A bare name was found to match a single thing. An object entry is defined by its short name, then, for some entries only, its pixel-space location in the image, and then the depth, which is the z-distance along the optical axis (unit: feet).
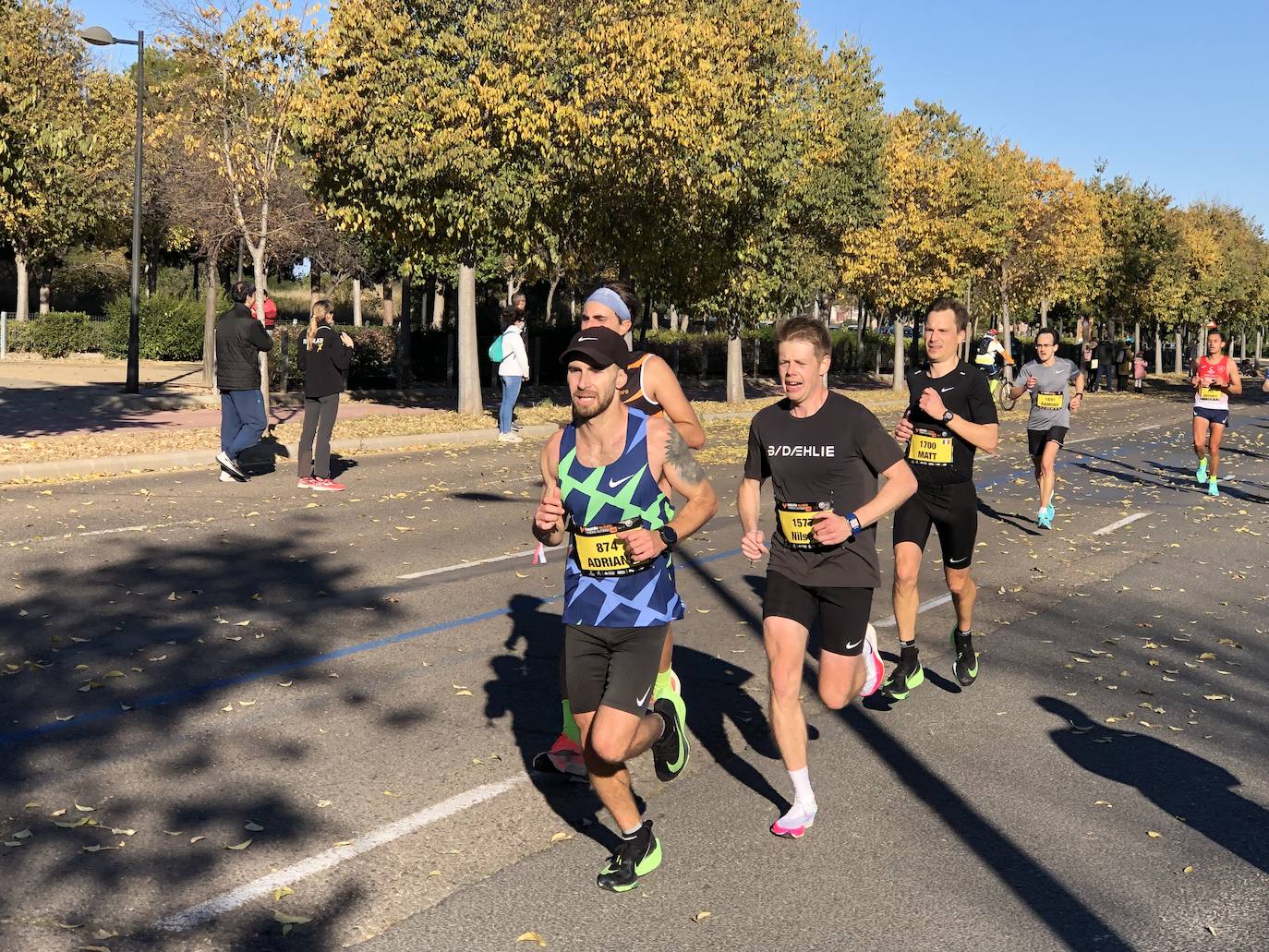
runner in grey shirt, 41.27
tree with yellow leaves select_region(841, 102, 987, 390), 116.78
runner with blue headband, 17.03
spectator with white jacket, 59.88
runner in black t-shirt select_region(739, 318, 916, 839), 16.12
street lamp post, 74.14
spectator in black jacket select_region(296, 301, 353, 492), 44.06
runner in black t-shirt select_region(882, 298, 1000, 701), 22.18
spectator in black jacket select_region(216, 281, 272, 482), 43.57
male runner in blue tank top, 13.69
